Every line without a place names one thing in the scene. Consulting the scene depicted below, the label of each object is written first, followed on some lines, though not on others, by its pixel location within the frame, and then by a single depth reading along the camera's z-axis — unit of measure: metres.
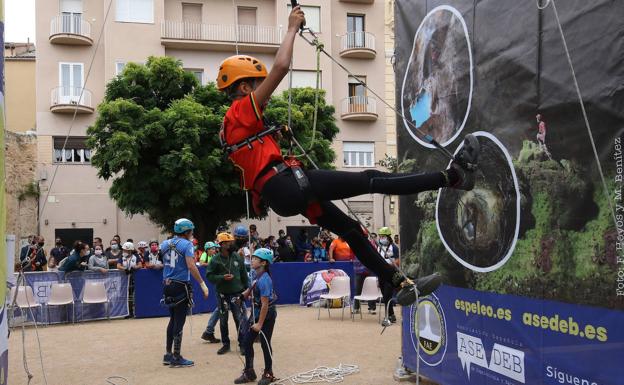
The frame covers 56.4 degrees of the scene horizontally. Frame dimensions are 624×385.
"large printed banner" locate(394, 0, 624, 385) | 3.91
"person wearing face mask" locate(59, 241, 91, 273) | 11.85
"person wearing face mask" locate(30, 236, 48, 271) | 13.88
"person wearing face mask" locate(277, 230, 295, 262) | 15.76
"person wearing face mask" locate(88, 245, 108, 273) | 12.16
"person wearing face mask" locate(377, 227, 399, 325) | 11.60
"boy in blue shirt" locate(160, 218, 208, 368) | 7.54
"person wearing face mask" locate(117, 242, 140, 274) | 12.52
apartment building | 24.14
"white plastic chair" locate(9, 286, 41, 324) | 11.09
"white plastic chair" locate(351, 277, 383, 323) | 11.70
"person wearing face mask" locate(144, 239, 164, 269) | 12.55
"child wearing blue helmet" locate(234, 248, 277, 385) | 6.52
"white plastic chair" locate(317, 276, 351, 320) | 12.03
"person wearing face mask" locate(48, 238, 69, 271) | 14.23
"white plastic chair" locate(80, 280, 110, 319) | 11.91
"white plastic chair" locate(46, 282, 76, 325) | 11.57
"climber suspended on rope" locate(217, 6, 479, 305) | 3.78
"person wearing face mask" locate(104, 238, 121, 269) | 13.23
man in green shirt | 8.36
